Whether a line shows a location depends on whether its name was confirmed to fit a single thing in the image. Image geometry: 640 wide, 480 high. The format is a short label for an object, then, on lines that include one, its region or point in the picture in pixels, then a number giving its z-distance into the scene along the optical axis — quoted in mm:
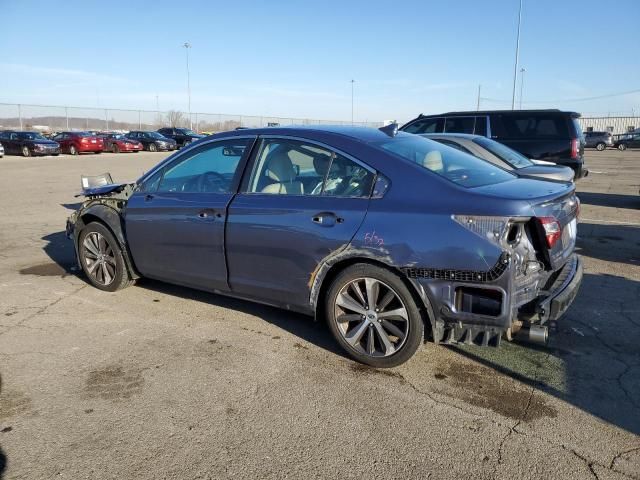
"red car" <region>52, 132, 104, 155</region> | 32062
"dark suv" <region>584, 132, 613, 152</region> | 39531
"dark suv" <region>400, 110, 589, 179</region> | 10102
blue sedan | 3113
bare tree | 63147
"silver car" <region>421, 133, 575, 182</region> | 6087
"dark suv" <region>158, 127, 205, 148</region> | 39469
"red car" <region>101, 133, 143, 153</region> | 34312
